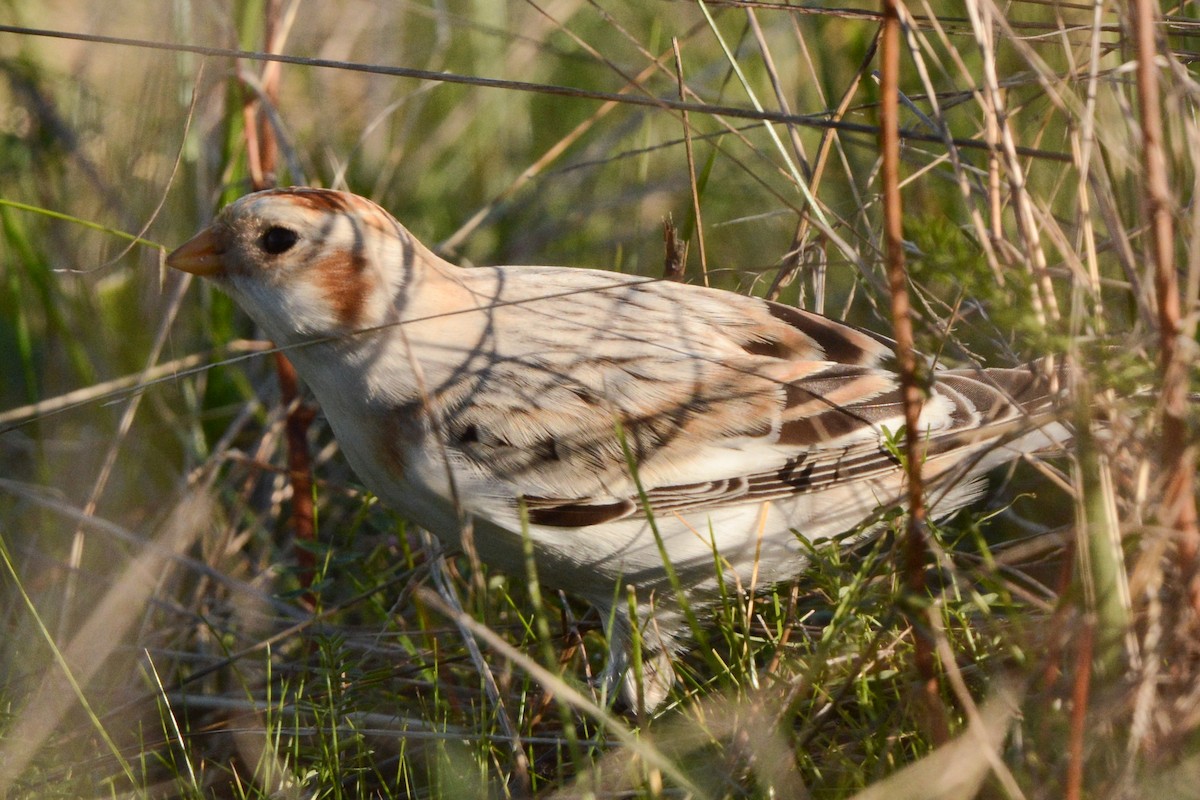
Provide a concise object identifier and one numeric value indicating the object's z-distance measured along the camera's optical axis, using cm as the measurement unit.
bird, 340
